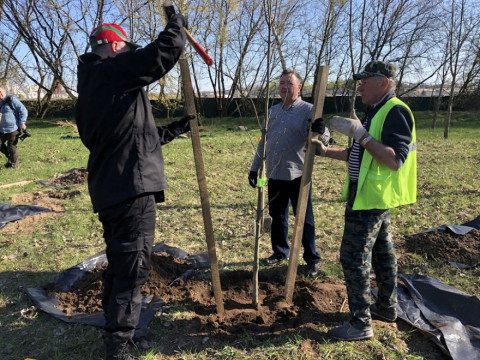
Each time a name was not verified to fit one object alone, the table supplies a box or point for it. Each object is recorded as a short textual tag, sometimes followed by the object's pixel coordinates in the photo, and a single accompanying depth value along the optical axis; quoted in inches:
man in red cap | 81.0
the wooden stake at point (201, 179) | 98.2
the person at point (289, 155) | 136.0
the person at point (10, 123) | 317.1
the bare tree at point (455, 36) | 452.4
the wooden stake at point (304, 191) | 100.3
